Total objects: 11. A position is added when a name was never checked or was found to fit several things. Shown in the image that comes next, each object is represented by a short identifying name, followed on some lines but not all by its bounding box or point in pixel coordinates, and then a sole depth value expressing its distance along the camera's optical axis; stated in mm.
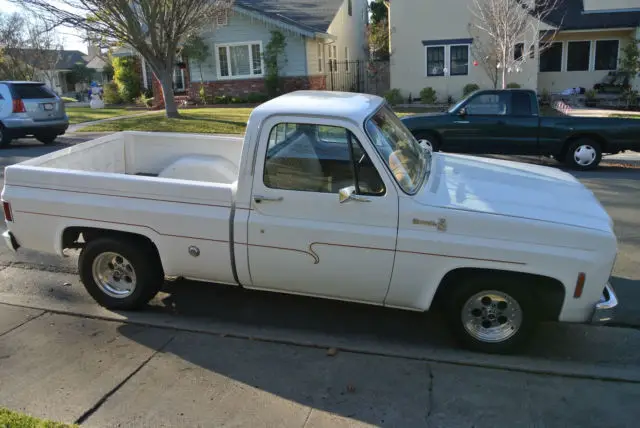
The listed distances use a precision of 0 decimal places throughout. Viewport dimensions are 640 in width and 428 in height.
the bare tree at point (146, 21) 16859
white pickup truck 3812
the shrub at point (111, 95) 30375
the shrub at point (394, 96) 23547
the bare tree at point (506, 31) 18469
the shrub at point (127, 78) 29500
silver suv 14109
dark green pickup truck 10742
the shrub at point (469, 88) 22891
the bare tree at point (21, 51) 37812
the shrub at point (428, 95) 23234
